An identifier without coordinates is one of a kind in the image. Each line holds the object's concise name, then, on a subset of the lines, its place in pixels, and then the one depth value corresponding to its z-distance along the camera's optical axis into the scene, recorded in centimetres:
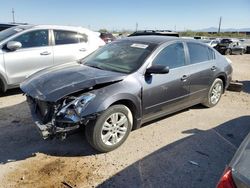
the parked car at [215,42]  1524
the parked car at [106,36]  1159
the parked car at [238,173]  118
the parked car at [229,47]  1652
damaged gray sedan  253
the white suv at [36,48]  435
